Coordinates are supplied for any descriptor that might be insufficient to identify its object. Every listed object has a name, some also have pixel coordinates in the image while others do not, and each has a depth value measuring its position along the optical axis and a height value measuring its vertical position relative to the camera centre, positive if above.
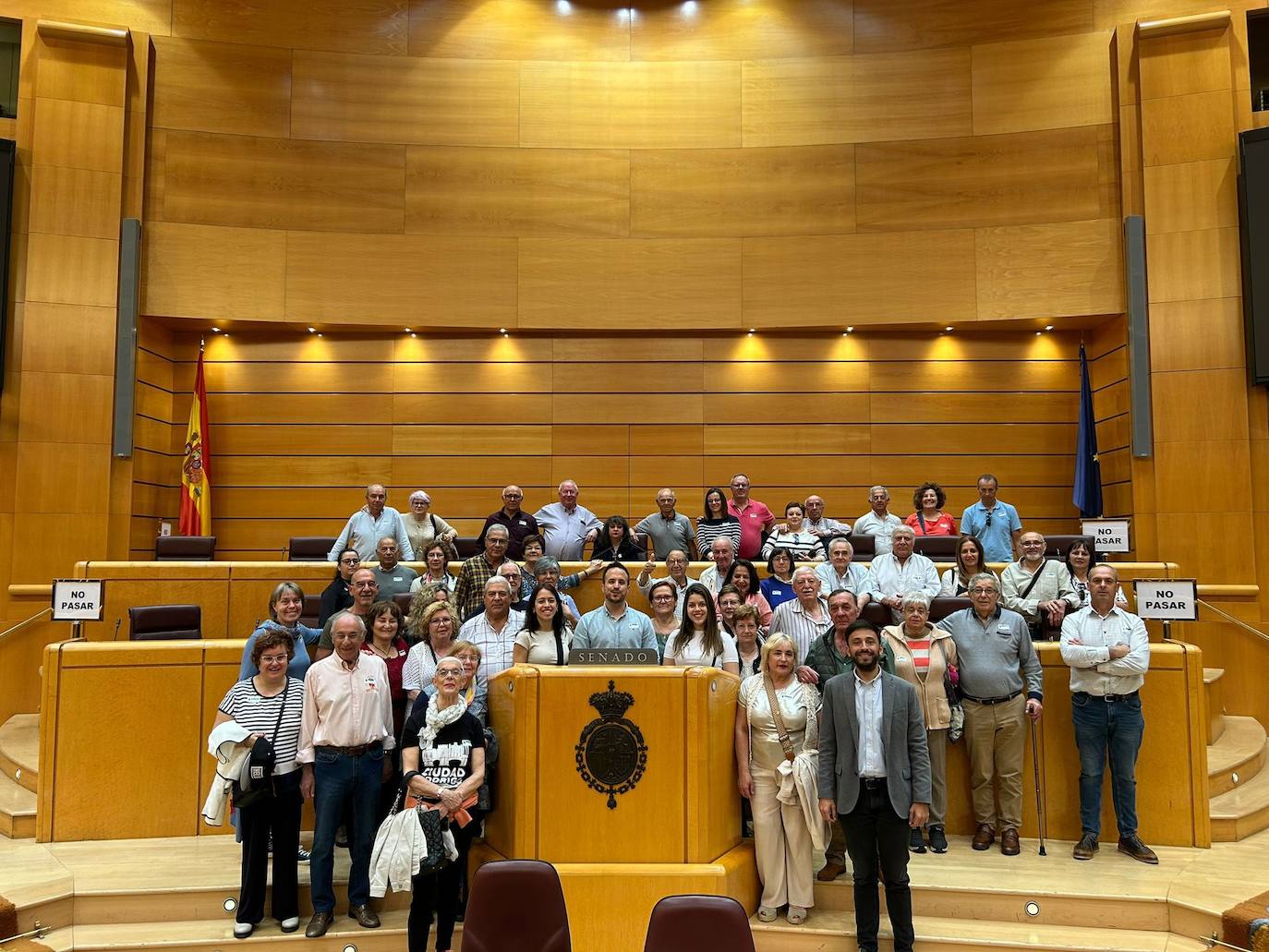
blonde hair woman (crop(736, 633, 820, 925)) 4.54 -0.91
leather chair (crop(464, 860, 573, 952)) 3.12 -1.08
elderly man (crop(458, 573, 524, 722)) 4.96 -0.34
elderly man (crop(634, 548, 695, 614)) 6.15 -0.06
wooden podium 4.20 -0.96
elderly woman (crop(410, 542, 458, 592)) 6.20 -0.03
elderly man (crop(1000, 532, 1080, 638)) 5.88 -0.17
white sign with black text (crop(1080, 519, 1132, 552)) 7.09 +0.18
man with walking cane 5.24 -0.69
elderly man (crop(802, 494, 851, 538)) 7.73 +0.29
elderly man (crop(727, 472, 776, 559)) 7.46 +0.33
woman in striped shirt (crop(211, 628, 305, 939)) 4.40 -0.97
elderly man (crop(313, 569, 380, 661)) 5.00 -0.17
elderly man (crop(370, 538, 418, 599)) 6.29 -0.08
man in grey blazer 4.24 -0.88
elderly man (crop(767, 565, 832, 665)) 5.43 -0.29
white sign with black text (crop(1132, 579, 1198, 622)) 5.59 -0.21
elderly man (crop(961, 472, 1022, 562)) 8.12 +0.30
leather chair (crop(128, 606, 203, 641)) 6.22 -0.39
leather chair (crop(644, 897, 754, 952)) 2.88 -1.03
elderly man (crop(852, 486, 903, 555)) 7.53 +0.30
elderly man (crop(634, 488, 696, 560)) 7.37 +0.21
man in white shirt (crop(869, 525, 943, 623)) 6.29 -0.07
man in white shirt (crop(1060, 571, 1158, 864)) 5.10 -0.70
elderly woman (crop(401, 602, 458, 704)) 4.79 -0.41
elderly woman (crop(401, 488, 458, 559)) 7.69 +0.28
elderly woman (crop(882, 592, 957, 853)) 5.16 -0.55
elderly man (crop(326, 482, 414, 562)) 7.61 +0.25
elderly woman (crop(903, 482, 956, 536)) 7.89 +0.38
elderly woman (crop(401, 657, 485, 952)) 4.13 -0.87
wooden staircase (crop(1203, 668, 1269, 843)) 5.43 -1.26
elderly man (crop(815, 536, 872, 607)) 6.21 -0.07
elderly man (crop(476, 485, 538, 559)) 7.18 +0.28
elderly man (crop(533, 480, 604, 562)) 7.75 +0.26
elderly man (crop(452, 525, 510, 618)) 6.04 -0.06
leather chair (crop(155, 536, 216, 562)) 7.83 +0.09
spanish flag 9.76 +0.80
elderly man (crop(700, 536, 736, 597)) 6.13 +0.01
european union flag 9.52 +0.81
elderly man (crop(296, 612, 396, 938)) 4.40 -0.83
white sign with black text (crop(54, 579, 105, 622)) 5.82 -0.22
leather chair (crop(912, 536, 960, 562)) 7.22 +0.10
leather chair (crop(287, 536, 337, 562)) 7.90 +0.09
